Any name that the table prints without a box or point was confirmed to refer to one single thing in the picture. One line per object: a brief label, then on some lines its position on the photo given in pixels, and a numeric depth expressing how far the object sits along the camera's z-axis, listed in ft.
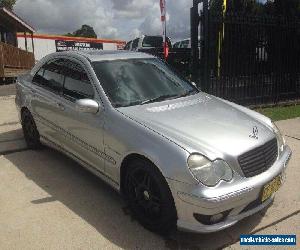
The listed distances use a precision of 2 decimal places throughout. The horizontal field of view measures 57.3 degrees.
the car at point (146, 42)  44.25
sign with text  87.70
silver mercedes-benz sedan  7.61
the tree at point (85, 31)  204.19
